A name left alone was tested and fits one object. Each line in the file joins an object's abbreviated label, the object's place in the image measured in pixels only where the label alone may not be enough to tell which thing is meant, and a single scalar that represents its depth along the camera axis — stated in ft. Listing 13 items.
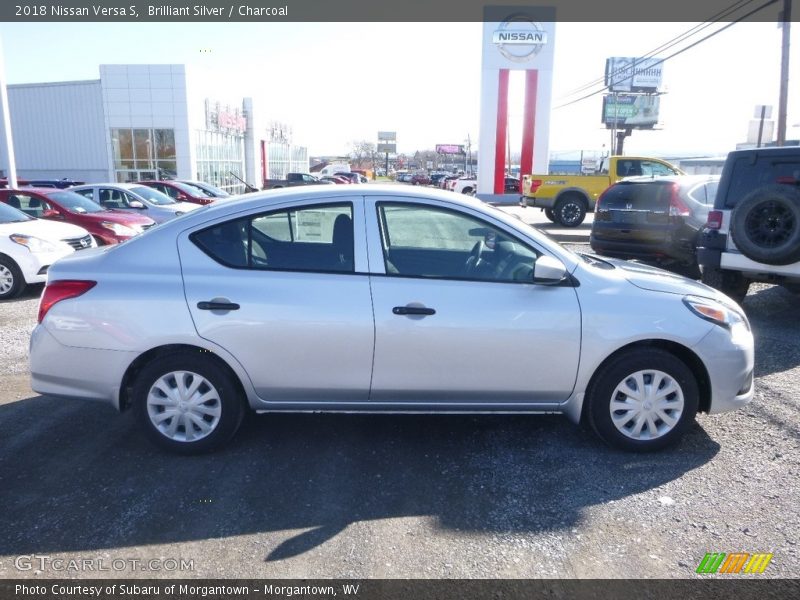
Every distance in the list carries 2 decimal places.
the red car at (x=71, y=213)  36.88
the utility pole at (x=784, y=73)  59.41
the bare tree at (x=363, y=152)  404.57
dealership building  104.37
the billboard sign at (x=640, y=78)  213.46
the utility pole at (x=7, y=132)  53.52
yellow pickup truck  62.64
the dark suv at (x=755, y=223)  21.01
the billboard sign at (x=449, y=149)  360.46
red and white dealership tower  101.91
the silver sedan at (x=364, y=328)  12.30
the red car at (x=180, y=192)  57.57
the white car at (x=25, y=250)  28.50
